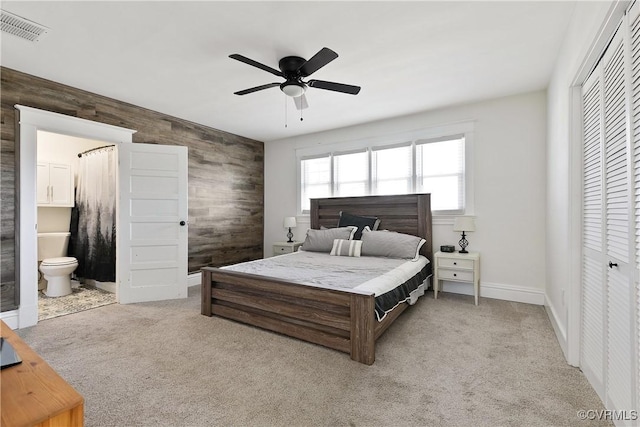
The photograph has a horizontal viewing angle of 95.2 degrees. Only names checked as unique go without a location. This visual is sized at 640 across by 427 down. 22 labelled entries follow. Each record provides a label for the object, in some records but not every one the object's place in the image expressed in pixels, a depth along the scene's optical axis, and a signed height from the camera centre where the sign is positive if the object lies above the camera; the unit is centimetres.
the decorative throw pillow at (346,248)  390 -48
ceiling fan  257 +116
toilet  383 -69
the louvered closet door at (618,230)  140 -9
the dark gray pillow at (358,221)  430 -14
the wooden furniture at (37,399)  92 -64
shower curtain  419 -9
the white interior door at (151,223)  366 -15
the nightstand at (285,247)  499 -61
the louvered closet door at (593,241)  174 -19
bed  218 -86
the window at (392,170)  435 +64
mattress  249 -62
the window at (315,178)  509 +60
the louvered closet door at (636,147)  129 +30
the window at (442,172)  398 +56
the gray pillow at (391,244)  368 -42
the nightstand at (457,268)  350 -69
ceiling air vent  214 +142
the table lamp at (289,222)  513 -18
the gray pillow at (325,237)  418 -37
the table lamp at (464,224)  363 -15
